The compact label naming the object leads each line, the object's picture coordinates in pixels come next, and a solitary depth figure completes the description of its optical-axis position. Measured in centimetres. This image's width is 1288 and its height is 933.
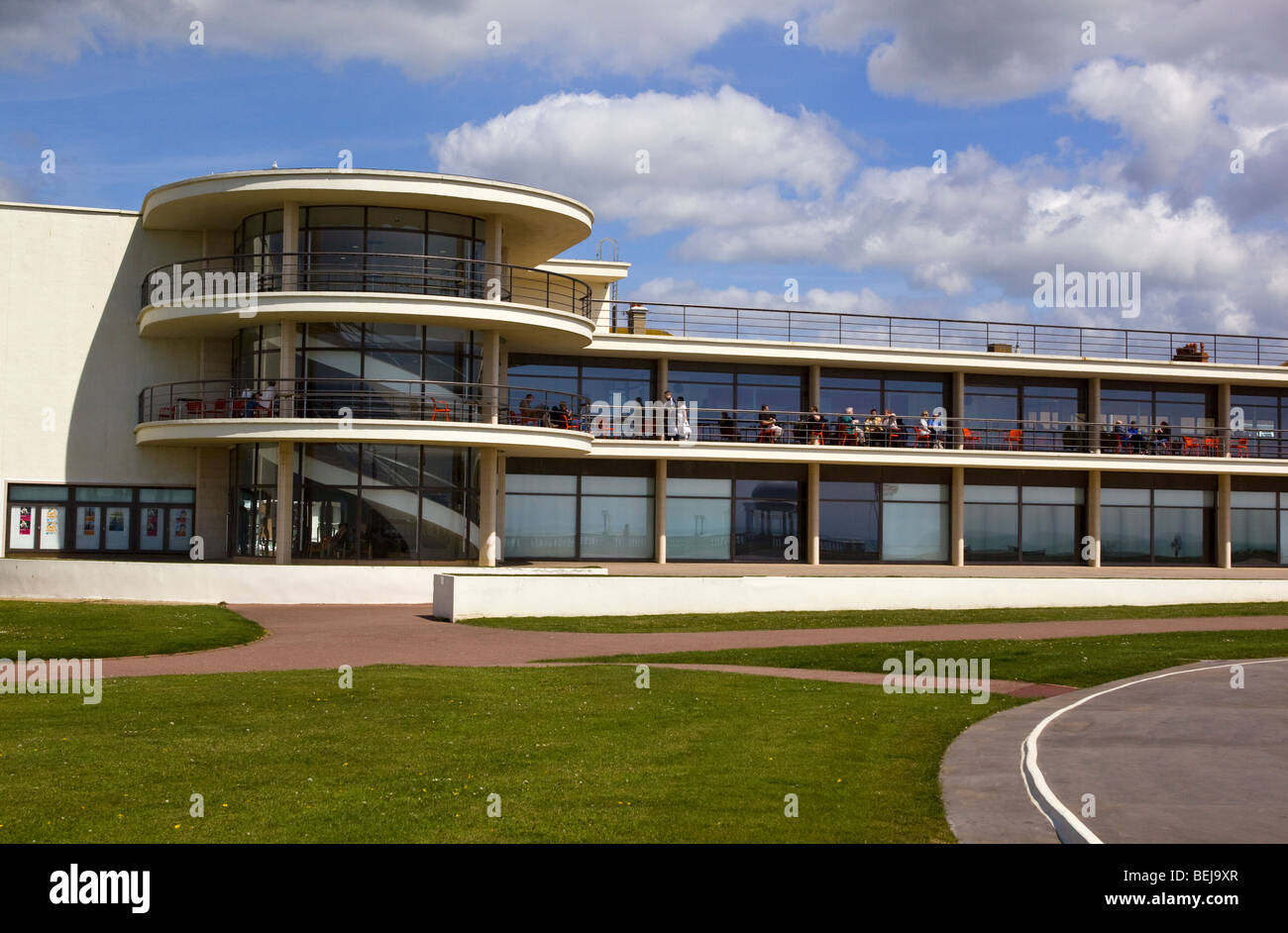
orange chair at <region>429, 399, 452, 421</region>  3244
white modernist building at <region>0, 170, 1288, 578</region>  3250
